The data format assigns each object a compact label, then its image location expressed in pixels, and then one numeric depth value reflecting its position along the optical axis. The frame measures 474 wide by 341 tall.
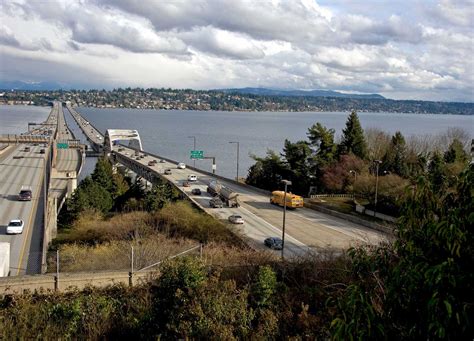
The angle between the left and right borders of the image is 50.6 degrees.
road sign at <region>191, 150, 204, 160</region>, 66.50
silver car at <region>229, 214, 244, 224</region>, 34.47
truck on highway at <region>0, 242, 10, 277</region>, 22.64
